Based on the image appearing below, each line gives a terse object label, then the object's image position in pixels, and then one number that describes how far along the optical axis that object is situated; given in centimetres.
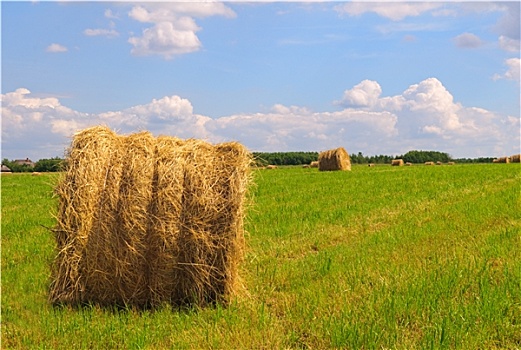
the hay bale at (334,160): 3338
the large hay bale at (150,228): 712
